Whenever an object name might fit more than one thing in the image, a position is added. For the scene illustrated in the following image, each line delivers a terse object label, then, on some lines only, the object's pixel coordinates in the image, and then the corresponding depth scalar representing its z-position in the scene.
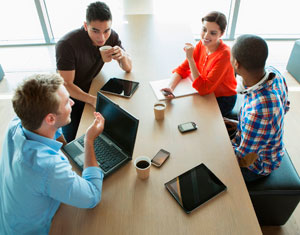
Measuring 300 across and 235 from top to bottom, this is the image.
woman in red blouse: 1.68
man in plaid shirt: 1.23
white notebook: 1.70
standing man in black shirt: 1.68
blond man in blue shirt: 0.92
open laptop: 1.17
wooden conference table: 0.96
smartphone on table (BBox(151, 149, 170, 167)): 1.20
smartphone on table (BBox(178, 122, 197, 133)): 1.39
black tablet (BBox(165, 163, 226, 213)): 1.04
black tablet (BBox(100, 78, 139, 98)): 1.71
